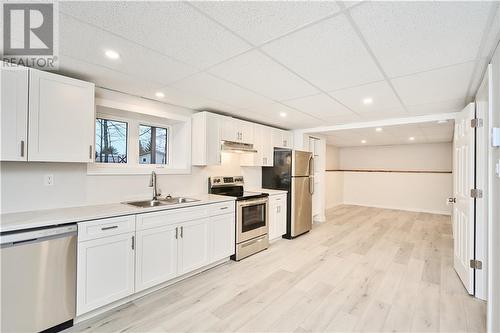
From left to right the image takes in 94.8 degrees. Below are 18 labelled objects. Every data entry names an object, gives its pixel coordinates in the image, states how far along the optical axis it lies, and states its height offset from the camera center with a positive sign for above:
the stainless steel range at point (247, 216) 3.32 -0.75
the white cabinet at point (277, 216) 3.98 -0.86
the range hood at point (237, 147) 3.58 +0.33
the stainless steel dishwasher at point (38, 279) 1.61 -0.84
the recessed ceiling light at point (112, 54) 1.80 +0.90
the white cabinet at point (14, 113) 1.82 +0.43
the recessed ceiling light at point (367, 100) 2.89 +0.87
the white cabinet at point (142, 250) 1.95 -0.85
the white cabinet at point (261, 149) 4.16 +0.34
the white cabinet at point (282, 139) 4.64 +0.62
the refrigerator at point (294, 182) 4.34 -0.29
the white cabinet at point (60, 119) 1.96 +0.44
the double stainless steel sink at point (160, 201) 2.72 -0.44
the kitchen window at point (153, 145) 3.18 +0.32
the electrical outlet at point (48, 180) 2.23 -0.13
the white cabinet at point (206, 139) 3.32 +0.42
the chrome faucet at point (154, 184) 2.91 -0.22
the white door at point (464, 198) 2.41 -0.33
